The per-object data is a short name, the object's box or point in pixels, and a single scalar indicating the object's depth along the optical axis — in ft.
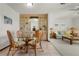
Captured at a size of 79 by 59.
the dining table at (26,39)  4.18
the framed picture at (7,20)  4.15
